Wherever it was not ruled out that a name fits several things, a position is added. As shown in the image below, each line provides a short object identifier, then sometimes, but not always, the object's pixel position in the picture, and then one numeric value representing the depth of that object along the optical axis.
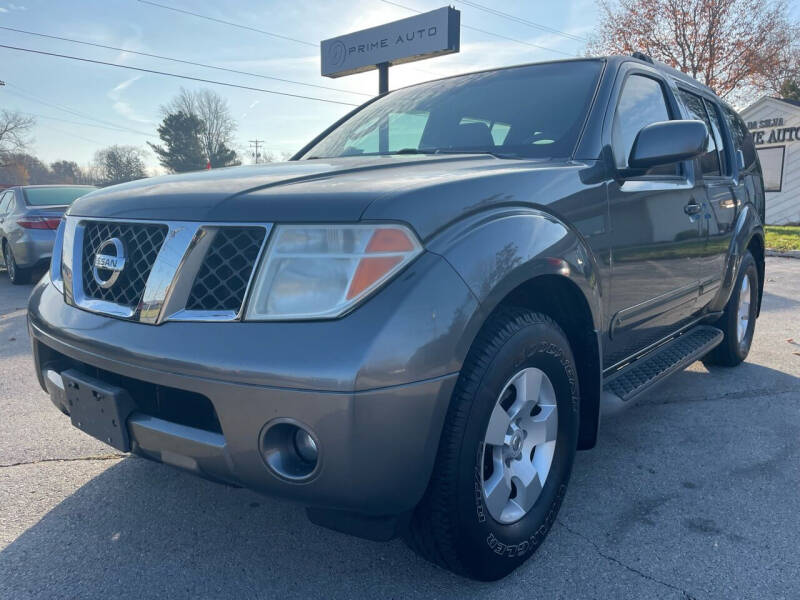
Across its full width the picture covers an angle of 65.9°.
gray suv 1.52
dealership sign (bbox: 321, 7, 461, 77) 14.52
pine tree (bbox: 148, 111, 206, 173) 56.22
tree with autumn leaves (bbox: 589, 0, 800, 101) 24.75
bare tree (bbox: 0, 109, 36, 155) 54.86
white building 20.28
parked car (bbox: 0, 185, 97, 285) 8.34
